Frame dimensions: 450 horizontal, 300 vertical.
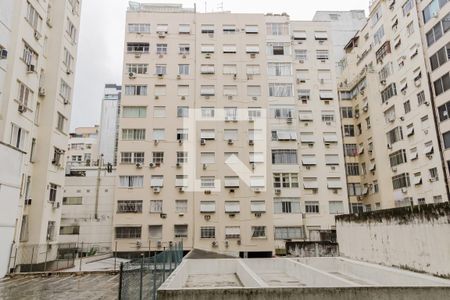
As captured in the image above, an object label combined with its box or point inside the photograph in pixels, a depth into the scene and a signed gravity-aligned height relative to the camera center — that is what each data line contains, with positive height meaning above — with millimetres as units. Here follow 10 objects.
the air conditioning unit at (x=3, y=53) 17866 +9077
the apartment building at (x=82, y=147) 72688 +17554
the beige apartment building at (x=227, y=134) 35125 +10316
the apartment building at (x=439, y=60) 28125 +13732
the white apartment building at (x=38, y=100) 20672 +8622
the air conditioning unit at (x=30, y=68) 22497 +10415
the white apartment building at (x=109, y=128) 62750 +18598
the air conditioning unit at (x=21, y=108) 21266 +7454
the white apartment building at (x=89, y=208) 36469 +2594
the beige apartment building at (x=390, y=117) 31094 +11508
